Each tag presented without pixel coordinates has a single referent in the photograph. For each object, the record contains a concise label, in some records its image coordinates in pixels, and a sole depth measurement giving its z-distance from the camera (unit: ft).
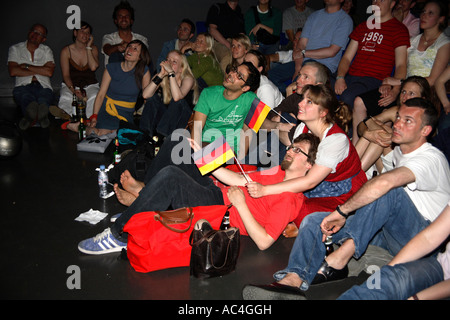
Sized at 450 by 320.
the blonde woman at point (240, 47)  16.01
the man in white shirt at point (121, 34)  21.72
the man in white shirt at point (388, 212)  7.75
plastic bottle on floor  12.07
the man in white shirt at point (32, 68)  20.24
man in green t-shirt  12.19
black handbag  8.15
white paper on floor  10.73
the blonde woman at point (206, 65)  17.83
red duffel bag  8.28
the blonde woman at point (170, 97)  15.61
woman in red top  9.11
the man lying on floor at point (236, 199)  8.70
